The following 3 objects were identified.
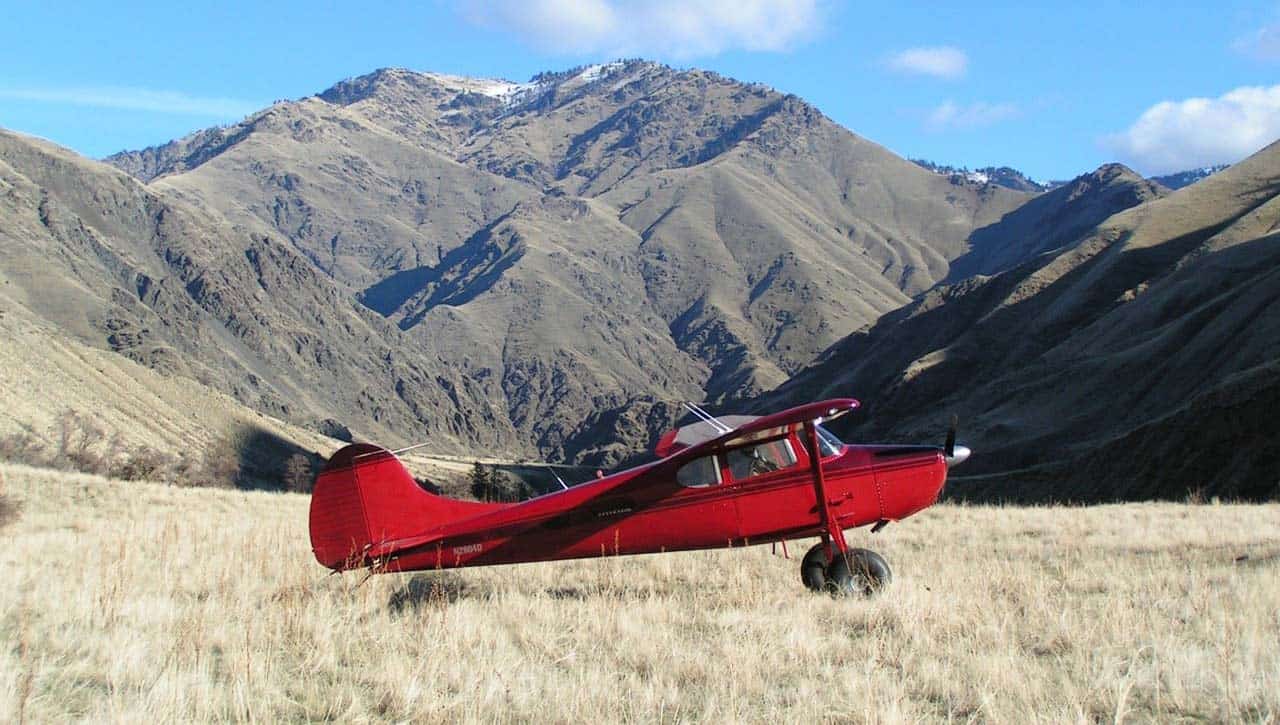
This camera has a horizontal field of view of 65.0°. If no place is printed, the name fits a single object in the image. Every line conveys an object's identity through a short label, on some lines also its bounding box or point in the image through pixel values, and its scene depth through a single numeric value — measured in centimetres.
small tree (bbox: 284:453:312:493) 8200
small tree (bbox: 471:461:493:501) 4656
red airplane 1031
